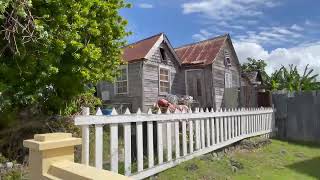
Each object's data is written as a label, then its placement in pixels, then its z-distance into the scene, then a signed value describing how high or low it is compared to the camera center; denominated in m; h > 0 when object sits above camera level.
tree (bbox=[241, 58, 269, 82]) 26.19 +3.61
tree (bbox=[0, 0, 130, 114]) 4.61 +0.97
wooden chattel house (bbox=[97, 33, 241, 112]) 10.79 +1.14
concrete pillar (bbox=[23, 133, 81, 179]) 1.90 -0.45
